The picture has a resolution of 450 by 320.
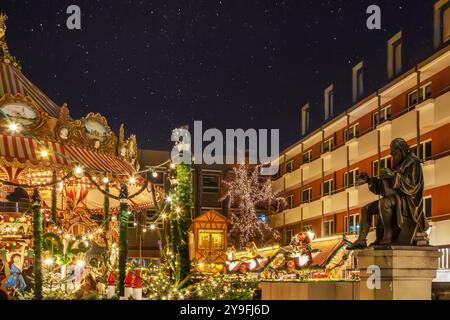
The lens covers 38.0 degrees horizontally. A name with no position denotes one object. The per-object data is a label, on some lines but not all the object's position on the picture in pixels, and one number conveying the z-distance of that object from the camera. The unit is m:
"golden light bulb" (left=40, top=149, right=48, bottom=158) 16.50
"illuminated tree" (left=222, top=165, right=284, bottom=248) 55.72
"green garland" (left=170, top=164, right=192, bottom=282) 17.67
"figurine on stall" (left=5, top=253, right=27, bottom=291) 18.31
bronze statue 11.04
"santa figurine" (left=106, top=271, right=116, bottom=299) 16.09
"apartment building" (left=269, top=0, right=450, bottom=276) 29.45
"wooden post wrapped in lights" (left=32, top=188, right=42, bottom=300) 14.54
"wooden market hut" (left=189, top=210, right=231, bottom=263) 40.00
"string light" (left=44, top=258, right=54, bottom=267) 18.10
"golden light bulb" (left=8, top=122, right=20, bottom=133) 14.04
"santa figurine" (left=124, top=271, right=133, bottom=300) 15.00
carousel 17.00
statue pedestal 10.70
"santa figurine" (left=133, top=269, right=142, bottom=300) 14.35
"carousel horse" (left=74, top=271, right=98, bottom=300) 19.45
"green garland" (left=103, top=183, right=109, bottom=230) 22.40
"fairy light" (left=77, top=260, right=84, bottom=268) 19.99
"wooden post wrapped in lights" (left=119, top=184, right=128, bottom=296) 15.86
